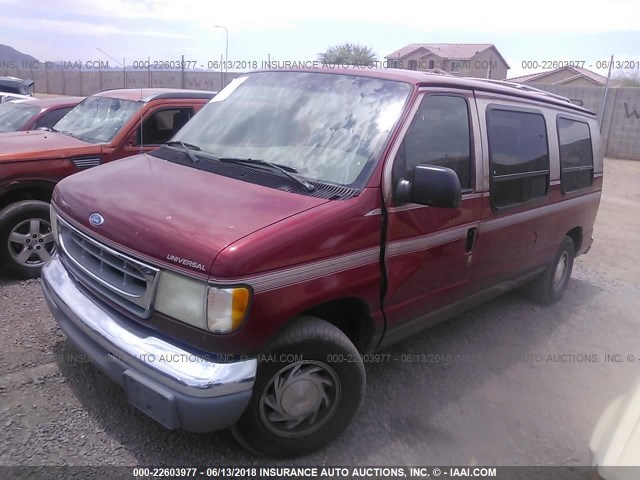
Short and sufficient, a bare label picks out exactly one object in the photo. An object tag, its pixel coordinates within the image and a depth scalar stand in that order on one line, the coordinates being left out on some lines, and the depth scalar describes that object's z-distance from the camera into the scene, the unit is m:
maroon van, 2.36
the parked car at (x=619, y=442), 1.93
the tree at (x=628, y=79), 28.53
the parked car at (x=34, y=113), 7.54
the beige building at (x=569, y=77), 28.44
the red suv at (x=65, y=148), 4.68
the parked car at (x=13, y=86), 15.41
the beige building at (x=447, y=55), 37.34
